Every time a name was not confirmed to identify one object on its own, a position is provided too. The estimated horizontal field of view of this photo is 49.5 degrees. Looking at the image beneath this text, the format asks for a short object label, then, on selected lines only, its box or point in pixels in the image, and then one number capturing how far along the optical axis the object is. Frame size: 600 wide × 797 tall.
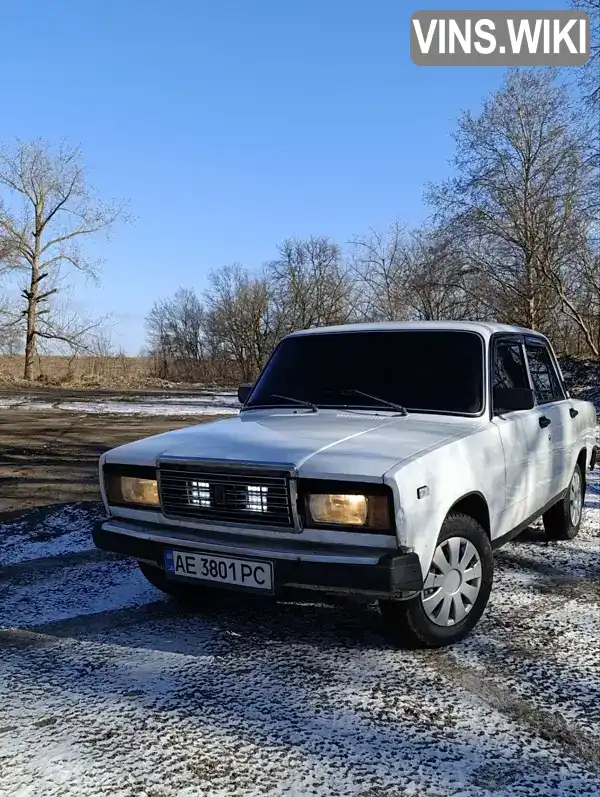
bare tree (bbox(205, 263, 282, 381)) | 50.97
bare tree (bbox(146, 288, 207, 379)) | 57.81
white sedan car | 3.01
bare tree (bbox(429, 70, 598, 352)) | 27.72
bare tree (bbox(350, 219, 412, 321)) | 43.97
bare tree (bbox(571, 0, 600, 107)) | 19.74
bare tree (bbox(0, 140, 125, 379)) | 33.47
